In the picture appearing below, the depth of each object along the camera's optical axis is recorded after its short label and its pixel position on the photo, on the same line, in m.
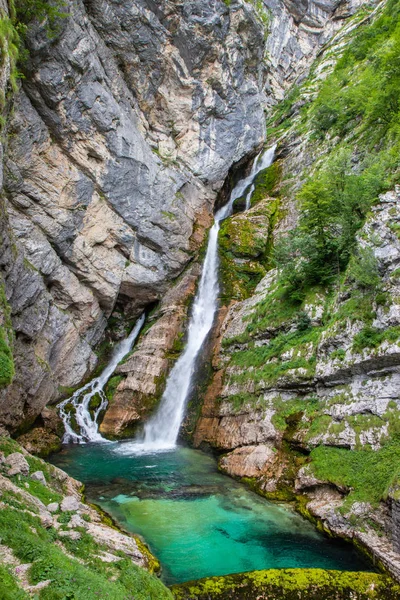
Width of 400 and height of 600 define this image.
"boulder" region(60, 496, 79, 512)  9.30
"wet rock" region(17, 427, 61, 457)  17.89
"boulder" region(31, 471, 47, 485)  10.23
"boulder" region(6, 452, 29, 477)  9.80
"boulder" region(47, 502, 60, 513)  8.93
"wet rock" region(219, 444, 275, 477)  14.34
